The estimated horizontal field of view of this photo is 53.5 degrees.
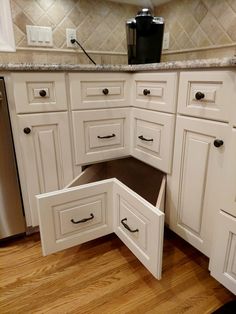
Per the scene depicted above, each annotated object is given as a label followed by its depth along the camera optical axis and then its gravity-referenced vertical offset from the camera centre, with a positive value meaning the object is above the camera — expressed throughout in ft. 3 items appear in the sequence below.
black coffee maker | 4.14 +0.77
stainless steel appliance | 3.50 -1.60
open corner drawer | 2.89 -1.82
